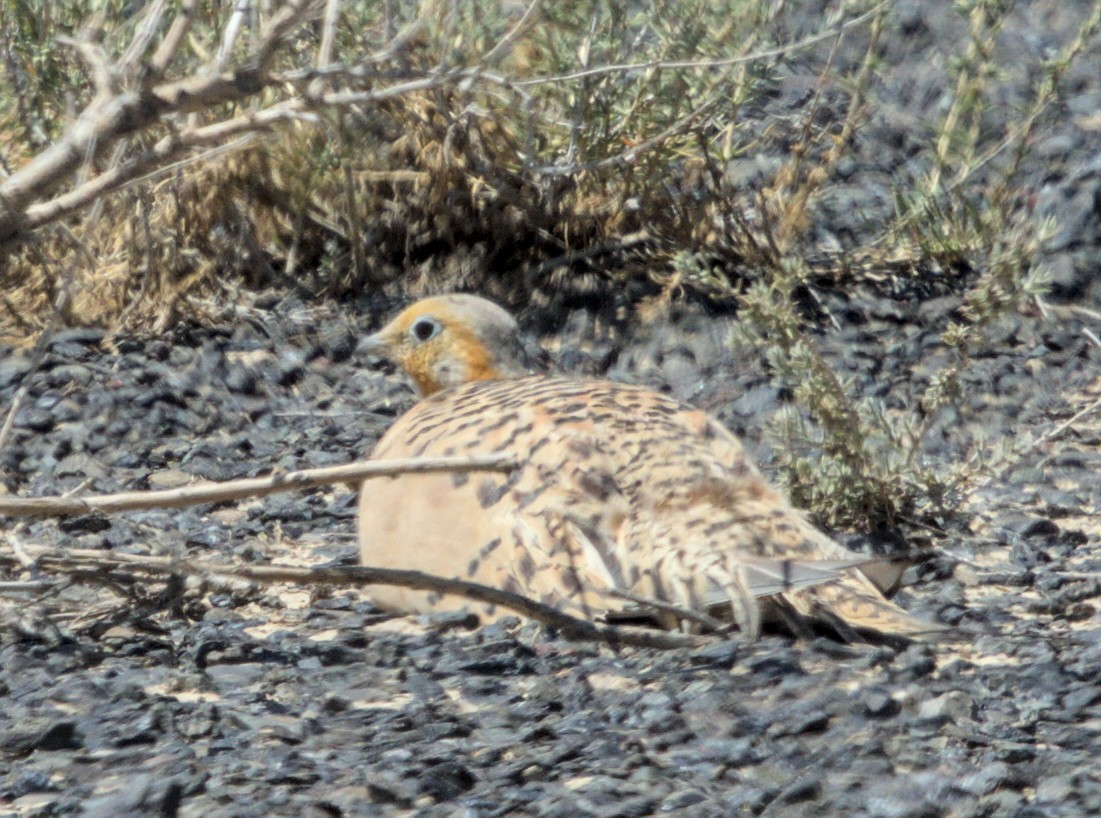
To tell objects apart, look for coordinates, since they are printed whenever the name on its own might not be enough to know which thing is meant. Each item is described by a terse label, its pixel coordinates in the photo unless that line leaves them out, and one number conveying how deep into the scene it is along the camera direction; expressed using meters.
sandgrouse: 7.93
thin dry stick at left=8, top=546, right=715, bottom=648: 7.64
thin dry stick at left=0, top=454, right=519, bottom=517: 7.05
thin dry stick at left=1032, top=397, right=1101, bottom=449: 9.57
